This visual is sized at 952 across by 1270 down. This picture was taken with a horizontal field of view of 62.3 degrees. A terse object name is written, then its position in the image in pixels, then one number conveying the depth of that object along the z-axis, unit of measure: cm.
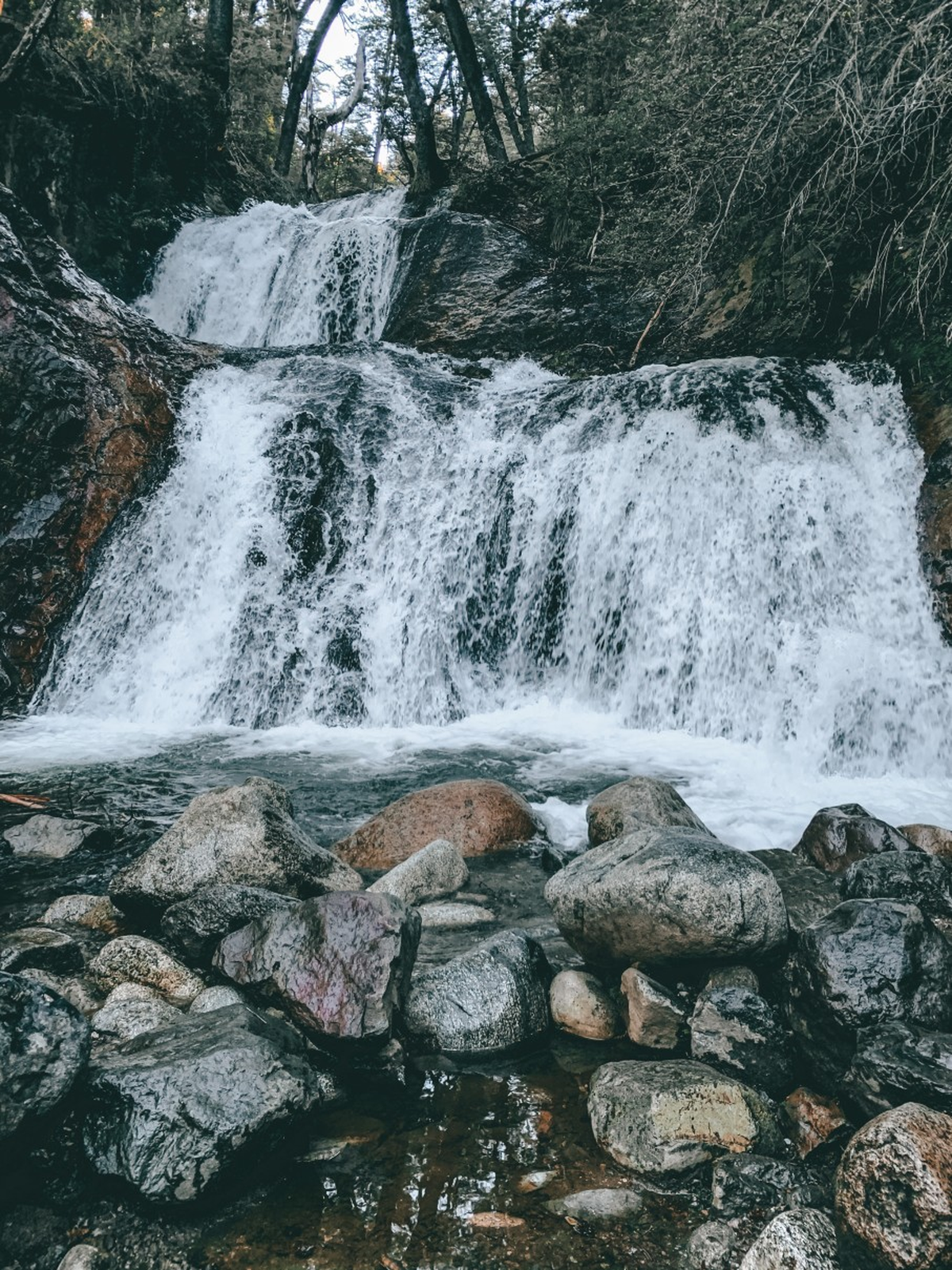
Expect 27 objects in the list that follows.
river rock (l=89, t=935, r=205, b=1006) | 293
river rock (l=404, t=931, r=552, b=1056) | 272
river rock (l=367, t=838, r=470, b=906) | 391
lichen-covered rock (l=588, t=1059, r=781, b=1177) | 220
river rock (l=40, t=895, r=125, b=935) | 347
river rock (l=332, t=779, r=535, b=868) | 460
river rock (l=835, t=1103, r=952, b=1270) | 174
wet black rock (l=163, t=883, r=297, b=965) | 308
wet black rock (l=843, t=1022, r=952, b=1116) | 207
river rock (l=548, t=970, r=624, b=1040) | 284
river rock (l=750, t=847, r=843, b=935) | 370
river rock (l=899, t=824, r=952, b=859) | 443
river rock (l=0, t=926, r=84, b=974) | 304
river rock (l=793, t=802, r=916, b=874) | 425
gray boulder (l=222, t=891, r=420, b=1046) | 258
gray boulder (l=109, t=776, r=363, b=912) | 349
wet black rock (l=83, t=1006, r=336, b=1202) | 201
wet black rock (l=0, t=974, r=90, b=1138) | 202
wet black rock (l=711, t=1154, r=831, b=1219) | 201
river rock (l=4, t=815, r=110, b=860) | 440
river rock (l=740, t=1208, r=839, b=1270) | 178
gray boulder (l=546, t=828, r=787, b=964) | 279
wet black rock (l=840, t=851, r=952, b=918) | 329
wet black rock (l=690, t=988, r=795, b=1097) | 253
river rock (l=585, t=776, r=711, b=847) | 439
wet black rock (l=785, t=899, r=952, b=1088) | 243
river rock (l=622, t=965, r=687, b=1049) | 275
